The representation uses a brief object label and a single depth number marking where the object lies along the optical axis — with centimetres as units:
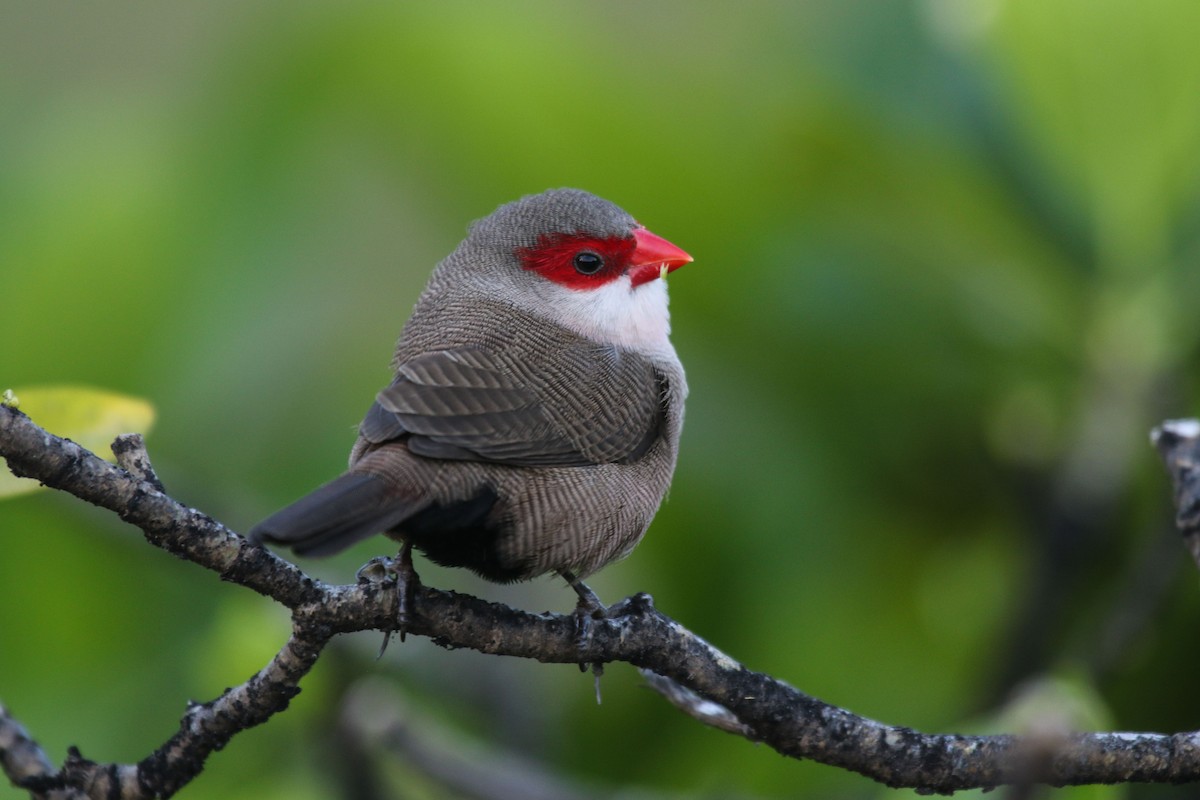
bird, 320
